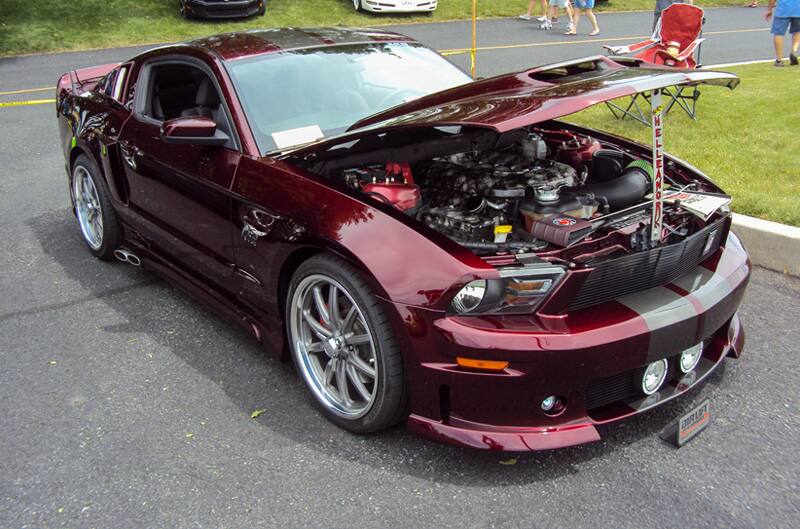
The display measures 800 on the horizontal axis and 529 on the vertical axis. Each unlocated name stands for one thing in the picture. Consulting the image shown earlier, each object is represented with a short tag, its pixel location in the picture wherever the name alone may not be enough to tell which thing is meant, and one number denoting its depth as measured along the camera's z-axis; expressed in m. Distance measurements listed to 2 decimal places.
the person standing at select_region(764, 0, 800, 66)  10.80
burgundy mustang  2.78
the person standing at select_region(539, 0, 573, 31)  16.51
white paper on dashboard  3.69
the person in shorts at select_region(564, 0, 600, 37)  15.92
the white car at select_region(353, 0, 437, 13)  17.50
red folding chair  8.15
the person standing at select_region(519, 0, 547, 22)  17.55
